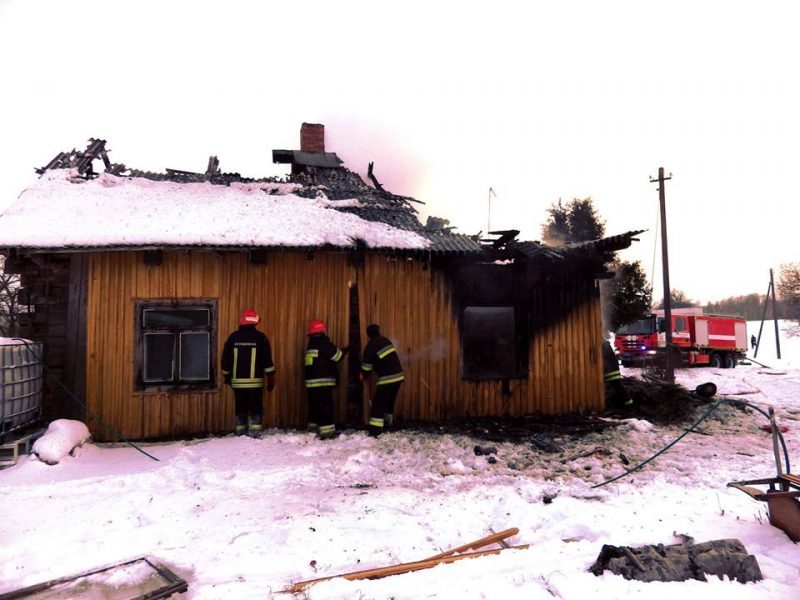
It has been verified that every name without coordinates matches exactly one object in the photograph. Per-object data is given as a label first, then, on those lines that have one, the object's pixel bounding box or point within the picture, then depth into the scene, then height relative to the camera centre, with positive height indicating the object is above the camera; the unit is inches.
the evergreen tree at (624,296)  934.4 +52.6
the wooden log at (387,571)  122.0 -71.5
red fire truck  845.2 -36.8
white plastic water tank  226.4 -31.6
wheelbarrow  144.2 -60.1
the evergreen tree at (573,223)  1042.7 +232.2
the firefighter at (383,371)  286.4 -31.3
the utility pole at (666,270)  647.8 +87.7
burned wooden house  281.1 +22.6
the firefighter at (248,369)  269.6 -27.3
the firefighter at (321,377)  276.8 -33.4
